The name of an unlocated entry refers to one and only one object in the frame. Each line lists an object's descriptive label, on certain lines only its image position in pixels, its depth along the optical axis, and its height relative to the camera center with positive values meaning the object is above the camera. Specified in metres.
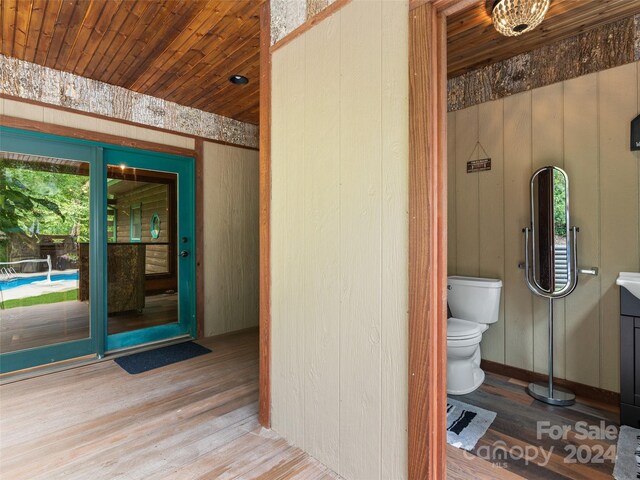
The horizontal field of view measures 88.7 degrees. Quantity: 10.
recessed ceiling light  2.96 +1.49
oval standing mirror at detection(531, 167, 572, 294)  2.42 +0.08
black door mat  2.93 -1.11
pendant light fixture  1.78 +1.26
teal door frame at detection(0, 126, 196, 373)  2.76 +0.13
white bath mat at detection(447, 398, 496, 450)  1.86 -1.14
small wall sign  2.85 +0.66
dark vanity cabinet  1.93 -0.71
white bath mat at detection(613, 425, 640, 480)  1.58 -1.13
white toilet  2.37 -0.67
